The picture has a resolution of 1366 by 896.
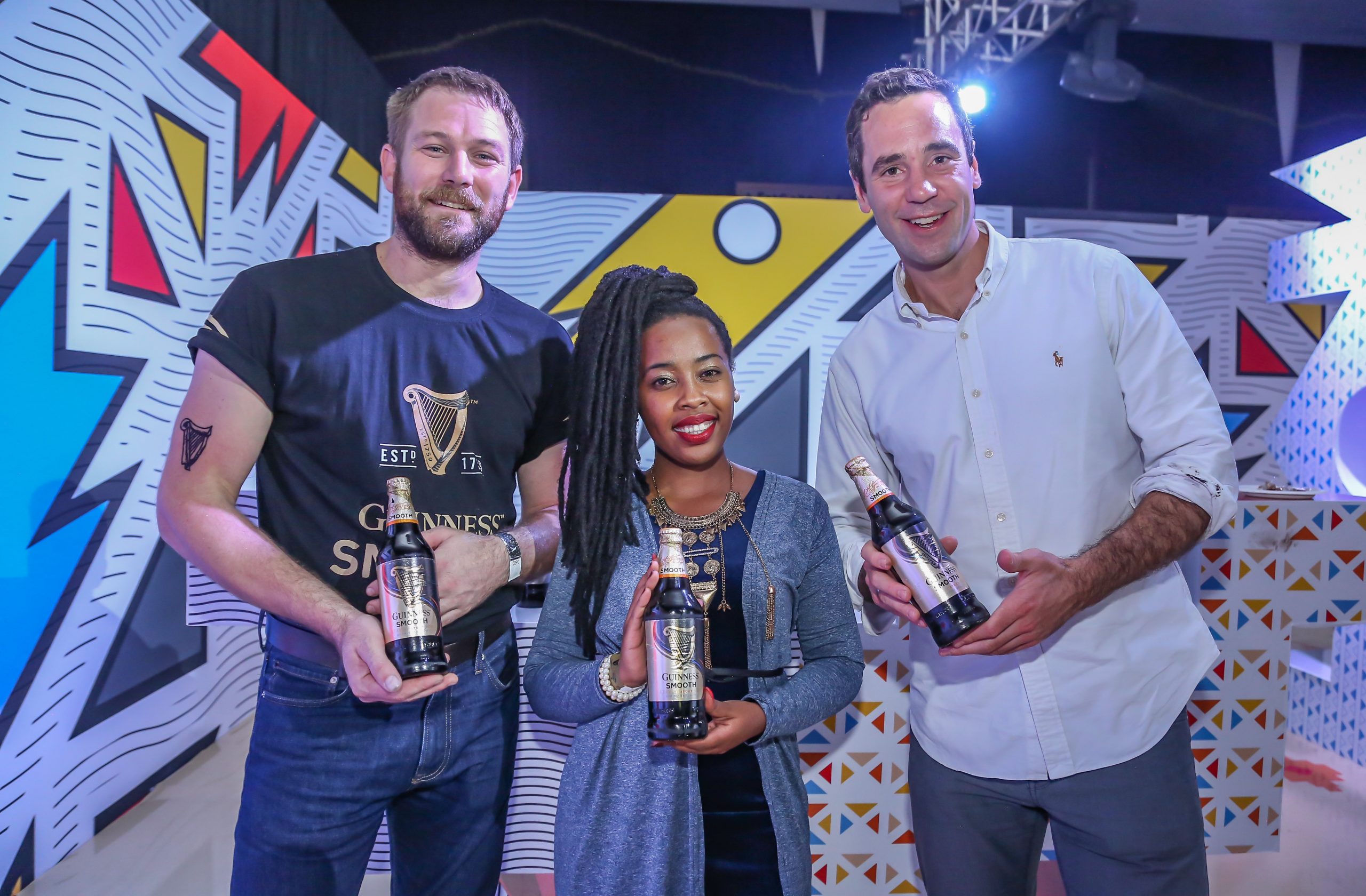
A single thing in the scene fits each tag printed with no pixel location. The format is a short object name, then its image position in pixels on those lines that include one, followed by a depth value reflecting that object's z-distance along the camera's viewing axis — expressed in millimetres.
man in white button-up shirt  1314
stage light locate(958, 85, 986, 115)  5160
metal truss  5004
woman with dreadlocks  1278
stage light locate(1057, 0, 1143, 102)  5004
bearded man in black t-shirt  1328
